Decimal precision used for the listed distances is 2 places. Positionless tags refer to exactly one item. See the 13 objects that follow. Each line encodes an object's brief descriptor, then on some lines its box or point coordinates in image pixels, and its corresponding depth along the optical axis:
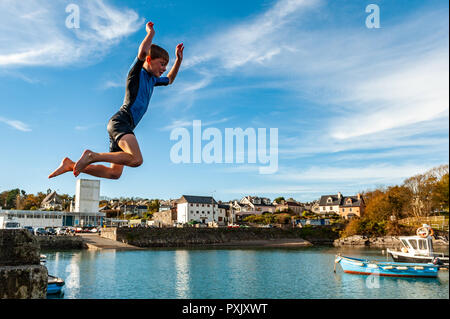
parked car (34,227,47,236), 71.94
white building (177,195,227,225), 110.56
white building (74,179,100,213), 64.20
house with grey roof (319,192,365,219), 121.31
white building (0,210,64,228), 79.69
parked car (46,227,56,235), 73.10
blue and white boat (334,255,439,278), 45.12
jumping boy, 2.61
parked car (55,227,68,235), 74.38
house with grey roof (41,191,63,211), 121.75
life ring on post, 46.84
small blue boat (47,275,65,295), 29.17
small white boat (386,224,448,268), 48.53
